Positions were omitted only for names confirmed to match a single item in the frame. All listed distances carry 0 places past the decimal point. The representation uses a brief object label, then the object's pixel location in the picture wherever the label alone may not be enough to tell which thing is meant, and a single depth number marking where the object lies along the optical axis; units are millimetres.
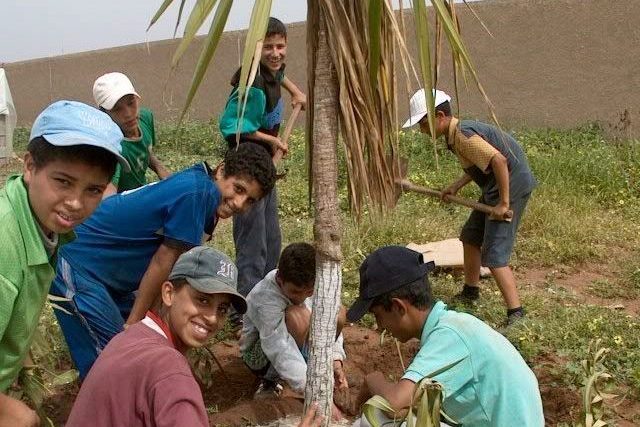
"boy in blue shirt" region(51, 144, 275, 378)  3426
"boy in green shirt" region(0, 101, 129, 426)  2047
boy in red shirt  1926
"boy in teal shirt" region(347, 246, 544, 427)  2660
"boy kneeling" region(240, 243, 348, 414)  3840
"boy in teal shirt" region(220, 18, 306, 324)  4824
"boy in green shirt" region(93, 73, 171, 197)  4348
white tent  11961
